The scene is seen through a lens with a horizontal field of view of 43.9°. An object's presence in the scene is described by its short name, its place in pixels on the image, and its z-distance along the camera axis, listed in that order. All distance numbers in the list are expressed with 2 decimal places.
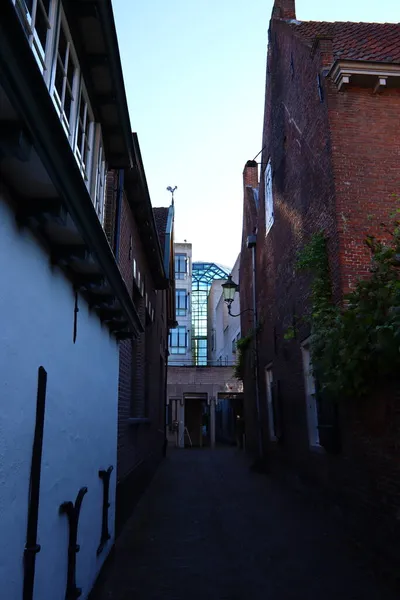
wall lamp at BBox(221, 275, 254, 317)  15.84
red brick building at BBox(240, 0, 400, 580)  6.72
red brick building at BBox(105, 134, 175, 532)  7.10
